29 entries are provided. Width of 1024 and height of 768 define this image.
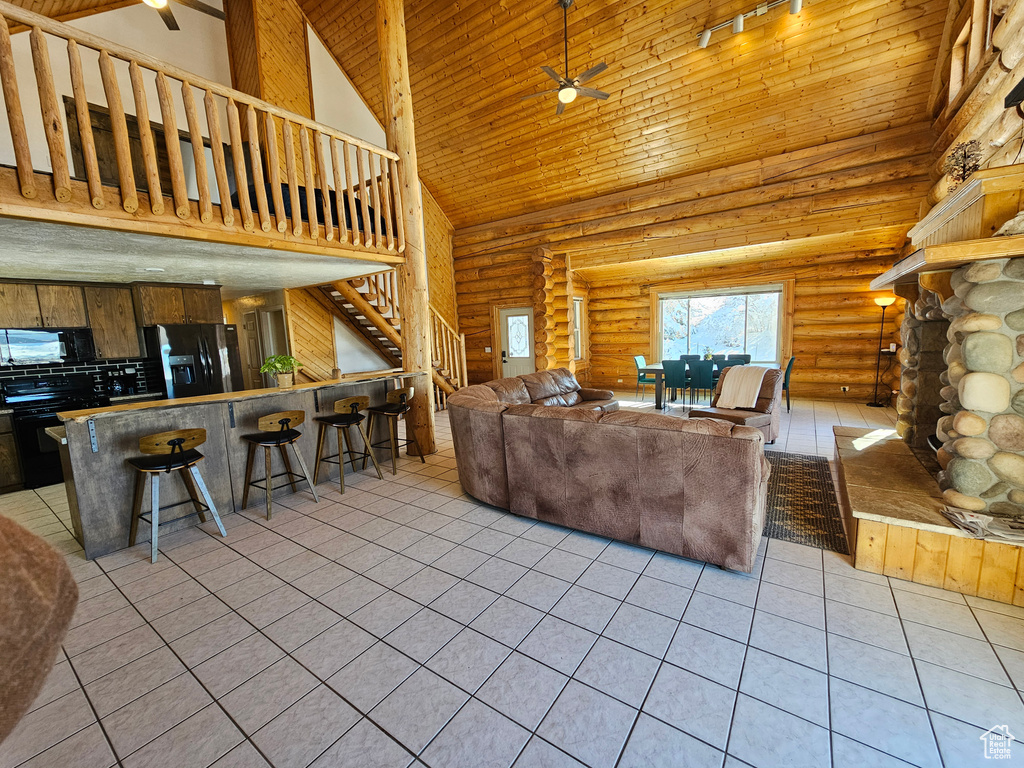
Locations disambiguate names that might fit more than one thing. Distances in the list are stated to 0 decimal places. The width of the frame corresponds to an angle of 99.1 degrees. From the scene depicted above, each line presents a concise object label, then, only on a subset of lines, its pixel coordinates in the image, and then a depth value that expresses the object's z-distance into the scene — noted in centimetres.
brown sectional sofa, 238
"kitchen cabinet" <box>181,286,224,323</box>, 564
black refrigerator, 535
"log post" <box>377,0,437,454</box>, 439
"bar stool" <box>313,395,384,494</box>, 387
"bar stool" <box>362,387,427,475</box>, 441
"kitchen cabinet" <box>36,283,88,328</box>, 462
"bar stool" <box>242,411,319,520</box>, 340
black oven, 419
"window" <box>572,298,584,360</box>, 942
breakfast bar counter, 286
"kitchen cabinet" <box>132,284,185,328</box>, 523
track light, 397
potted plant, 397
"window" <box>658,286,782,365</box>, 805
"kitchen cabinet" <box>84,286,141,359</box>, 496
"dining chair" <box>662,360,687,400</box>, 688
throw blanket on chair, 479
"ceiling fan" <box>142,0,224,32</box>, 445
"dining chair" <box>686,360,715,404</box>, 669
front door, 873
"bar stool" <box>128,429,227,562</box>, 283
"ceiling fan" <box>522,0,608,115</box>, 446
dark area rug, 289
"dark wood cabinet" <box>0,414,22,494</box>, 409
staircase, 636
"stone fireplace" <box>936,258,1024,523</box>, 220
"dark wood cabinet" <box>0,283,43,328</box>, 436
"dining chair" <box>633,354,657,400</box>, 795
